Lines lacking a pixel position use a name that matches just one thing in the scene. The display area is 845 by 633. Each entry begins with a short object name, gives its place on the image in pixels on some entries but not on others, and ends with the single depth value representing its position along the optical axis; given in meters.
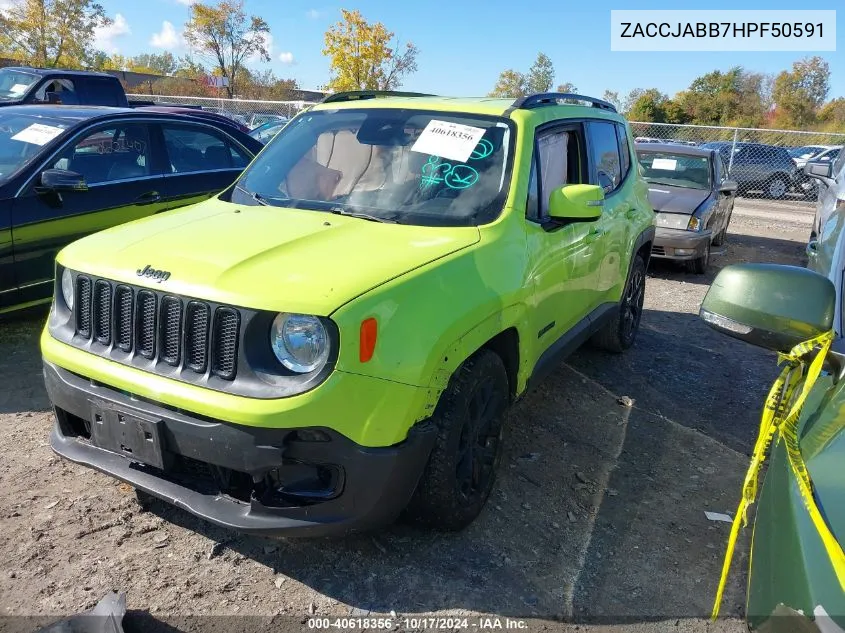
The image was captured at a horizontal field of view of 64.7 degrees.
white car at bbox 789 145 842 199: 19.28
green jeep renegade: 2.30
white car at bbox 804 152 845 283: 3.04
